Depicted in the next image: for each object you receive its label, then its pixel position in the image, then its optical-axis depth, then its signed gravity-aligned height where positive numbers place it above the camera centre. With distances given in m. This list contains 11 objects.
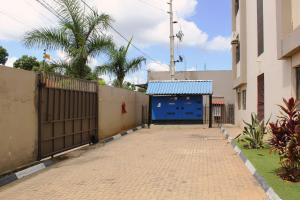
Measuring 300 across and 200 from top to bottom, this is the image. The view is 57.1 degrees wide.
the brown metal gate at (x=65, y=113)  7.57 -0.16
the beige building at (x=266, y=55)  8.25 +2.00
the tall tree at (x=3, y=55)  28.48 +5.53
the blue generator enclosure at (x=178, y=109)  17.82 -0.03
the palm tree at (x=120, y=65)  15.39 +2.54
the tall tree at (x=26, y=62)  30.78 +5.20
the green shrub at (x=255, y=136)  8.73 -0.86
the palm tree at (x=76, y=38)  10.79 +2.81
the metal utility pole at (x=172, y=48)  21.44 +4.70
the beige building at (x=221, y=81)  23.85 +2.42
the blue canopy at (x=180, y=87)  17.40 +1.38
